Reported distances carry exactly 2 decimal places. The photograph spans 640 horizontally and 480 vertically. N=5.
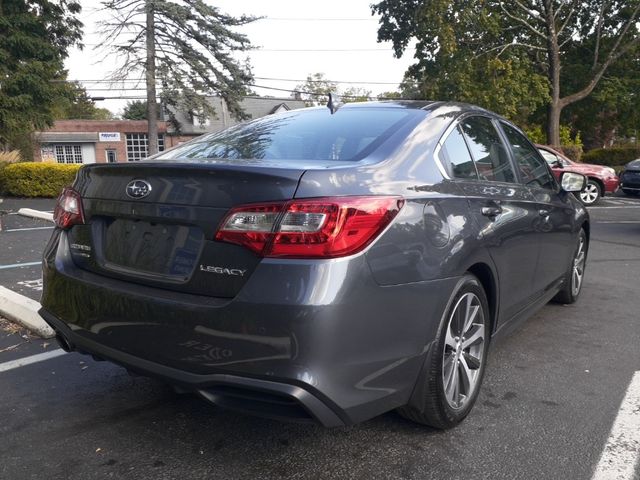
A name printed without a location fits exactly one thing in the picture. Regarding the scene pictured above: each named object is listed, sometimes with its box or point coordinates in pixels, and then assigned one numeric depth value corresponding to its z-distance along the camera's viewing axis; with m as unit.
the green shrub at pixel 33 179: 18.25
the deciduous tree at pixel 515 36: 21.20
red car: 14.18
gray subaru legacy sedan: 2.05
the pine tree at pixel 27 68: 18.36
